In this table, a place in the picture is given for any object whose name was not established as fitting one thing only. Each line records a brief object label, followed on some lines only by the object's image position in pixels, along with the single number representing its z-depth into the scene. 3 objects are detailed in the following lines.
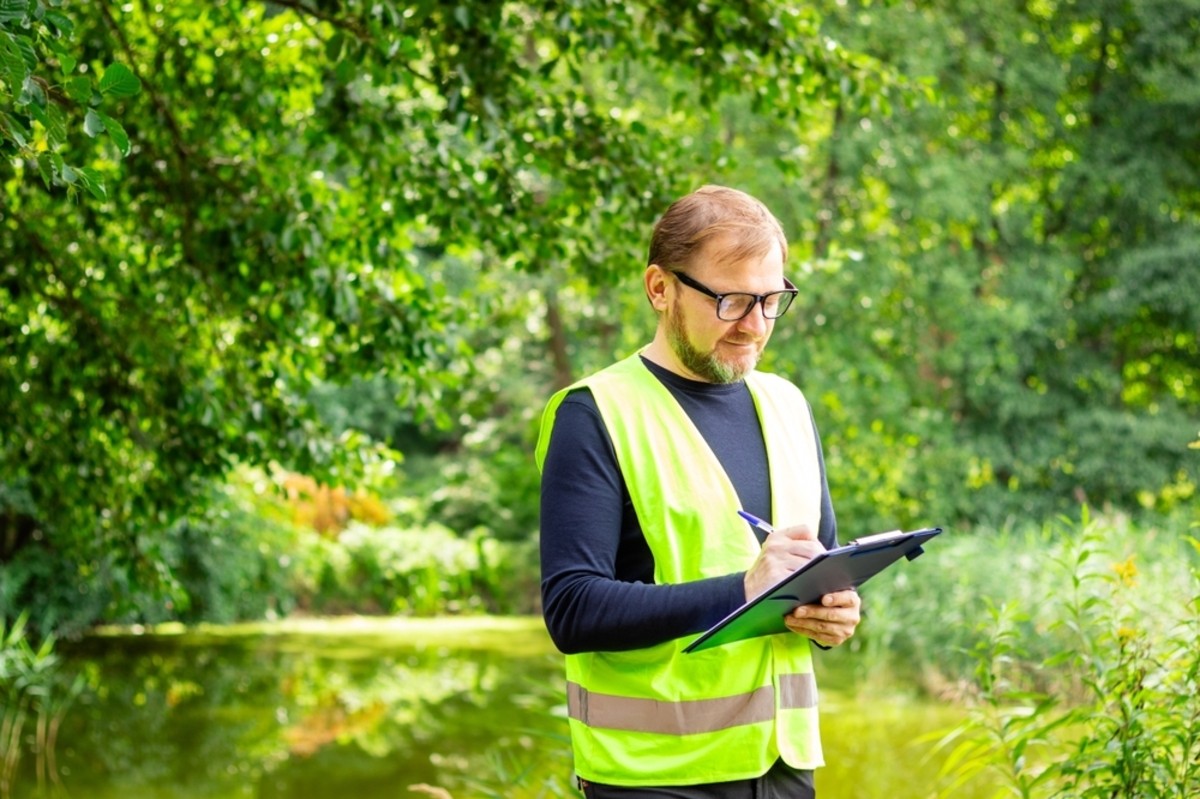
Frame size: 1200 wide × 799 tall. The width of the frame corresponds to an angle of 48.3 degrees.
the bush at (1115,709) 3.07
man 1.99
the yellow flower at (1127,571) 3.29
